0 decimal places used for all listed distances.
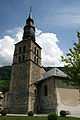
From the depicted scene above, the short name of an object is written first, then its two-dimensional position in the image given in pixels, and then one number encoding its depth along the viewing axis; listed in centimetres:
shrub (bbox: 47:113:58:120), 1017
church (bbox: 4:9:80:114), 1770
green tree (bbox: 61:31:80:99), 1025
